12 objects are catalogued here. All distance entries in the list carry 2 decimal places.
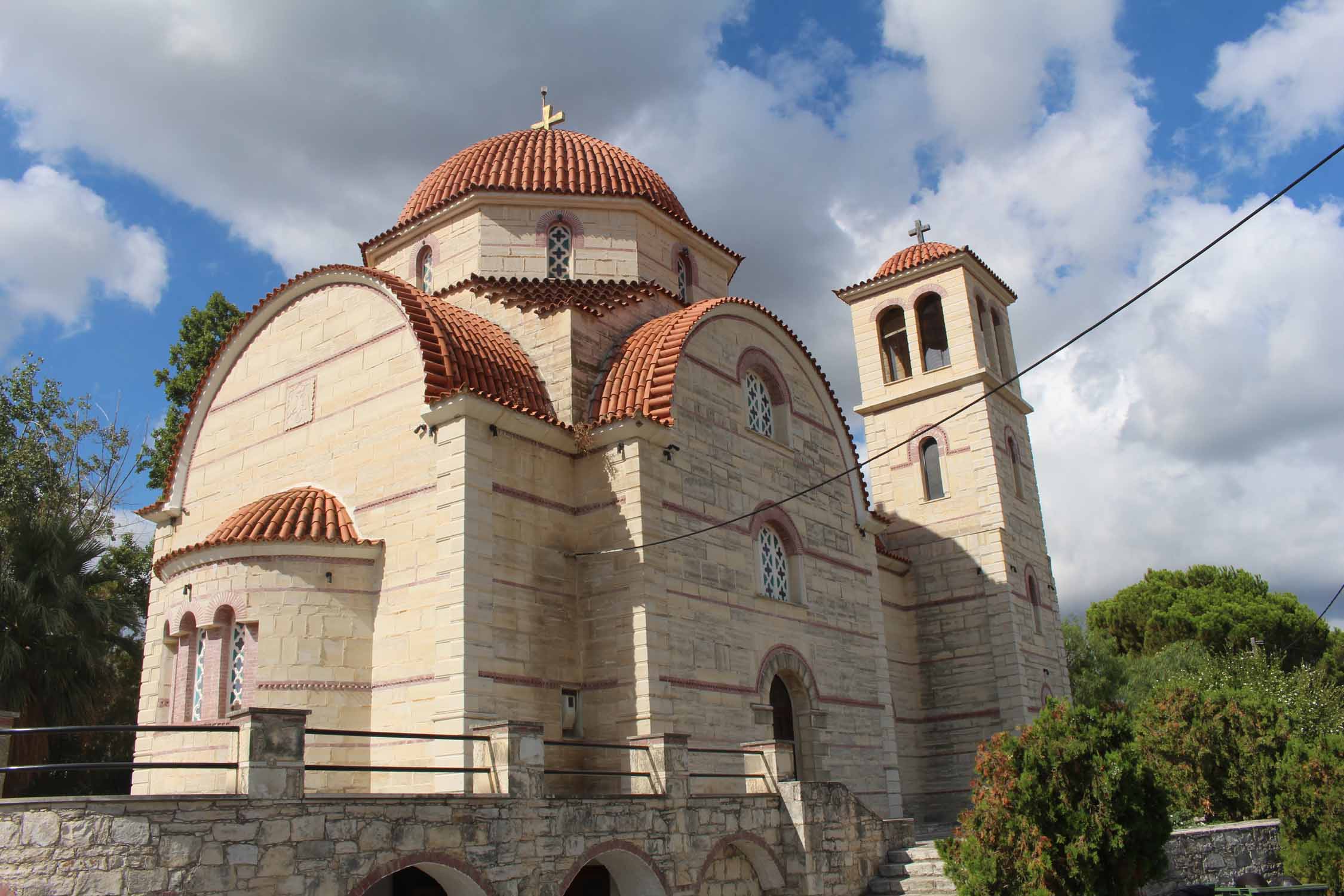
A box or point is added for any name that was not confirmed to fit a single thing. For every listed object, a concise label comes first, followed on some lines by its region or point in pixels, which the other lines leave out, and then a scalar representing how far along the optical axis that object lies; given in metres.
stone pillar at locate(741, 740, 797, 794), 12.33
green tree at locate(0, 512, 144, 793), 15.48
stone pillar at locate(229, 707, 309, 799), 7.40
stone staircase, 12.65
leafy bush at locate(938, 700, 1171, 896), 10.51
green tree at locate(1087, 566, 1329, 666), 34.56
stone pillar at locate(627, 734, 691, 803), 10.62
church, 11.74
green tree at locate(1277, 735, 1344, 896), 14.03
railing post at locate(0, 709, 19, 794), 8.81
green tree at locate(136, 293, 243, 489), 23.56
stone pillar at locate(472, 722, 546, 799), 9.09
